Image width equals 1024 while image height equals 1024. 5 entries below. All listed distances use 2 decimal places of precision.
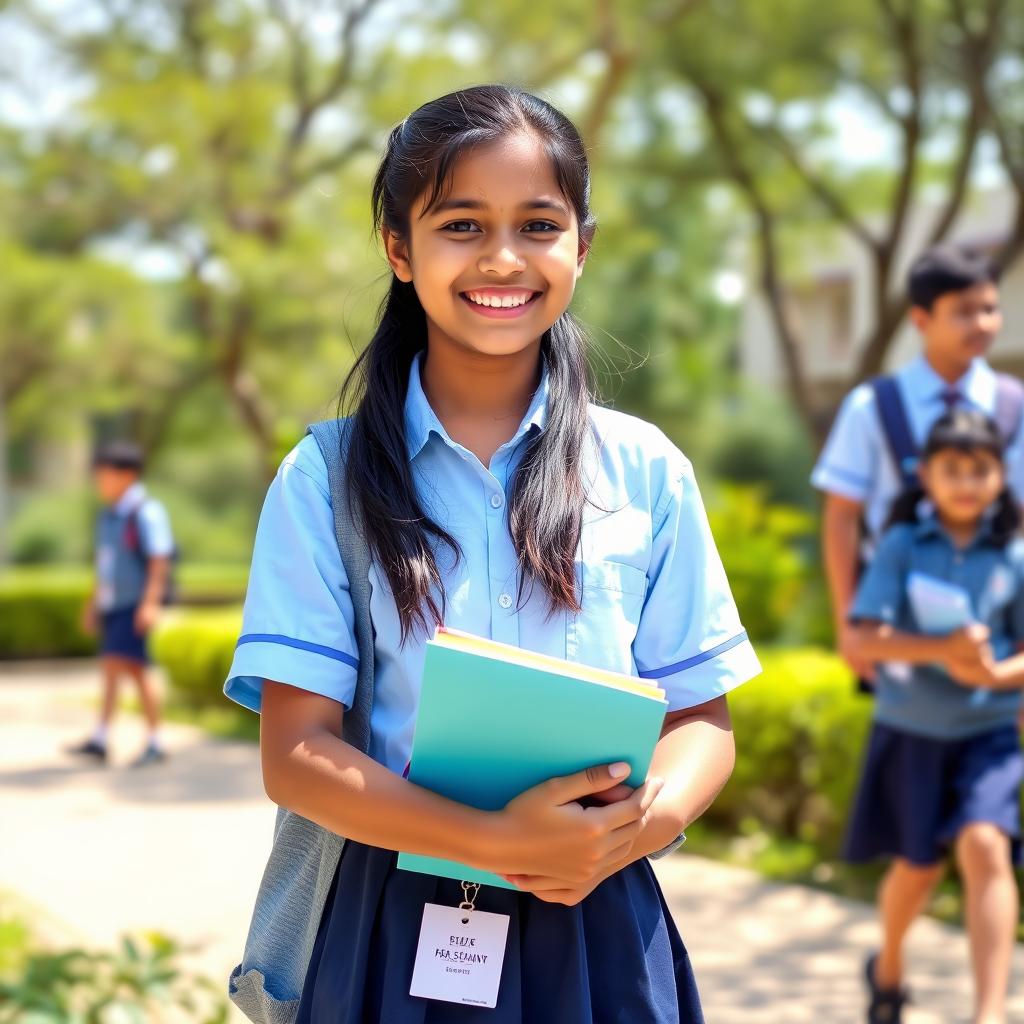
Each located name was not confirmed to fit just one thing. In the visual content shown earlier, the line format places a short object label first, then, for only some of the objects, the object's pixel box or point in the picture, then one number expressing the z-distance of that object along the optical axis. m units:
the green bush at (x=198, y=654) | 10.07
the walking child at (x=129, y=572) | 8.02
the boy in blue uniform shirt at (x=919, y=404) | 3.61
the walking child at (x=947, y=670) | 3.29
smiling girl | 1.54
